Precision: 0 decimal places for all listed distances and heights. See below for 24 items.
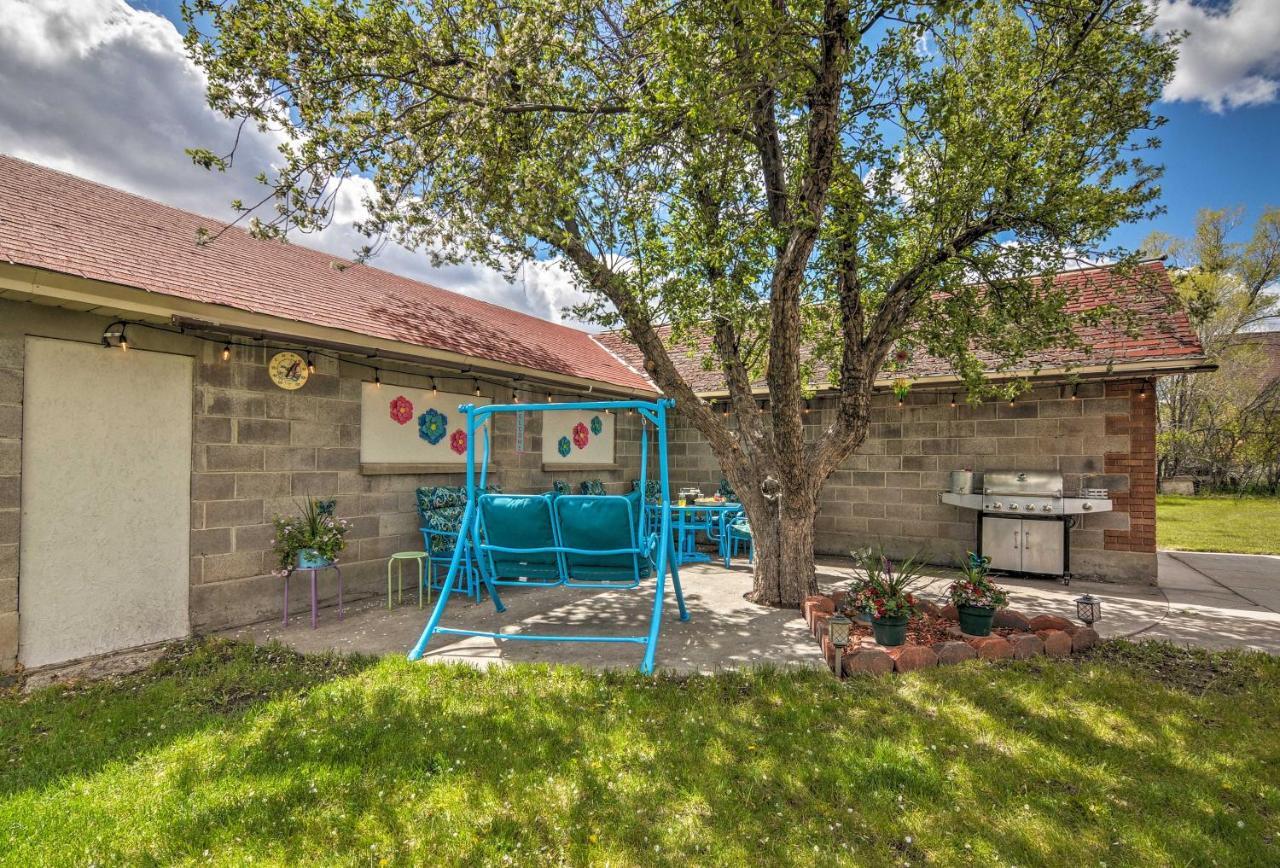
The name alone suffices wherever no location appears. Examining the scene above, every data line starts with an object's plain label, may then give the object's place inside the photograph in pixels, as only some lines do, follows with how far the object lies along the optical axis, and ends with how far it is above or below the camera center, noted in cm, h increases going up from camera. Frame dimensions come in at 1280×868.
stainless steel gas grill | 692 -100
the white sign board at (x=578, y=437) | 901 -2
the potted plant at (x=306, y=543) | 507 -98
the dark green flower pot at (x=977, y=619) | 454 -144
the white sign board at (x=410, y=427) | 633 +10
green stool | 574 -150
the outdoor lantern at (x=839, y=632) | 402 -136
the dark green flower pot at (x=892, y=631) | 425 -143
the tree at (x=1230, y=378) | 1855 +211
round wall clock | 542 +61
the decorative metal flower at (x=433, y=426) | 691 +11
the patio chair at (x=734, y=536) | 816 -152
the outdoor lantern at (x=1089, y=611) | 458 -138
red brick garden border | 396 -154
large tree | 435 +244
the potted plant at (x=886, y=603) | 426 -126
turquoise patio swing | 425 -82
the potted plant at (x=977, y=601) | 454 -129
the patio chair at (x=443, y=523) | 619 -97
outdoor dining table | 769 -136
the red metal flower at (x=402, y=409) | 659 +30
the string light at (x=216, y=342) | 444 +78
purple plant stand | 505 -143
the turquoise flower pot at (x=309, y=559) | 504 -110
